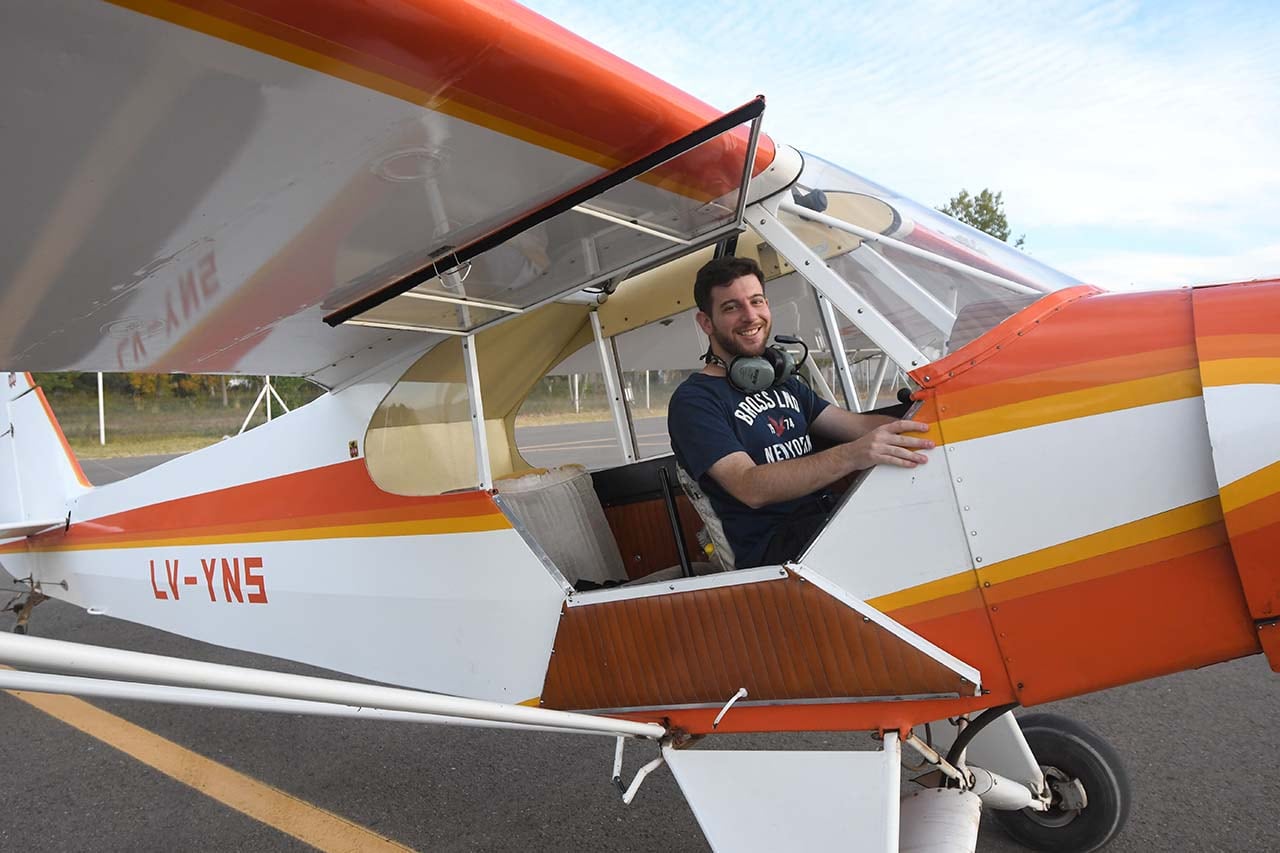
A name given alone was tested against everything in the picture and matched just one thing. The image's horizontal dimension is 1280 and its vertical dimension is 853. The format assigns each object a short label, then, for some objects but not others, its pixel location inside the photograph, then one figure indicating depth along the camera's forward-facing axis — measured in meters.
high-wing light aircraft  1.35
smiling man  1.98
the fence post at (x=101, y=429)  19.15
